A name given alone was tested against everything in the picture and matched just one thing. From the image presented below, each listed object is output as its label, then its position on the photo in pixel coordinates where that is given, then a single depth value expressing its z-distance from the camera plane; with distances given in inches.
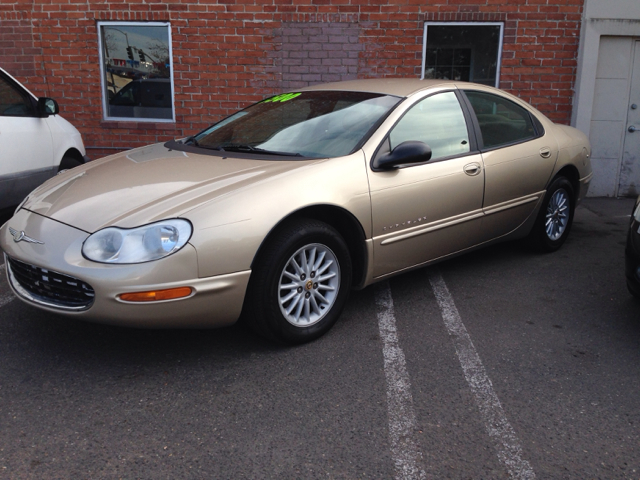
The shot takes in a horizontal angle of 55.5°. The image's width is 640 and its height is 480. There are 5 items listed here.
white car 215.9
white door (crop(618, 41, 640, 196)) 323.6
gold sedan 117.9
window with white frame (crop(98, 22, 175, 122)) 327.0
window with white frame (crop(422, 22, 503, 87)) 321.1
